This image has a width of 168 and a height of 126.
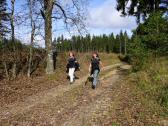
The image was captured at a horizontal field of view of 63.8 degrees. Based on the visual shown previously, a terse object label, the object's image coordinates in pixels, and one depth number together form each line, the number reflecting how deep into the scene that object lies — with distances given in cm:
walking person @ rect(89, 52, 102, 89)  725
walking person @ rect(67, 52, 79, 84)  834
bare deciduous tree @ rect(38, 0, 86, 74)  965
